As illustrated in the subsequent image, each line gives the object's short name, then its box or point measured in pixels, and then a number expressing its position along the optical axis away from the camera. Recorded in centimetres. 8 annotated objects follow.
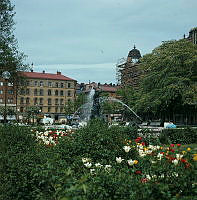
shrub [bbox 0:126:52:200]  437
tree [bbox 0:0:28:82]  2636
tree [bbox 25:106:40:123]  5268
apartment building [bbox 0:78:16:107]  7862
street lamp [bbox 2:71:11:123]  2034
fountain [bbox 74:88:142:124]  1681
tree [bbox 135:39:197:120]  3450
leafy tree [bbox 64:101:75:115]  7650
